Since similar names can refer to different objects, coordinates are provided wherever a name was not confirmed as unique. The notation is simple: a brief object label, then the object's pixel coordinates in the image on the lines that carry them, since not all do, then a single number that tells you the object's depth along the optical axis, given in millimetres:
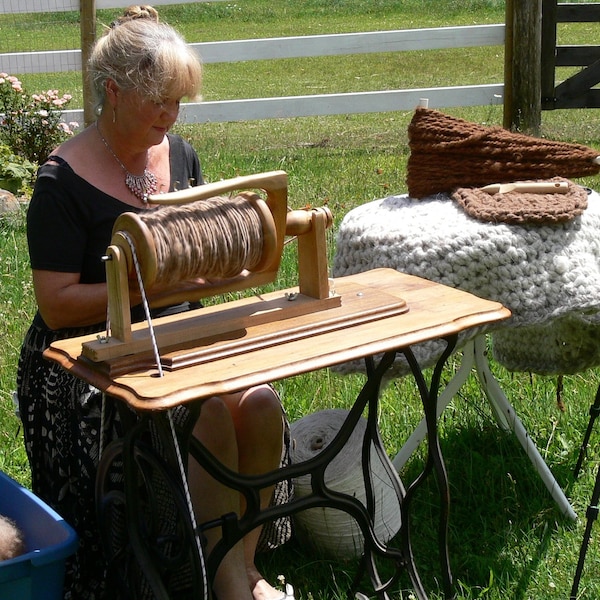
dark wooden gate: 6777
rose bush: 5875
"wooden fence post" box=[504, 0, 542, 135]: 6152
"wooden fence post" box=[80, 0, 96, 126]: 5844
